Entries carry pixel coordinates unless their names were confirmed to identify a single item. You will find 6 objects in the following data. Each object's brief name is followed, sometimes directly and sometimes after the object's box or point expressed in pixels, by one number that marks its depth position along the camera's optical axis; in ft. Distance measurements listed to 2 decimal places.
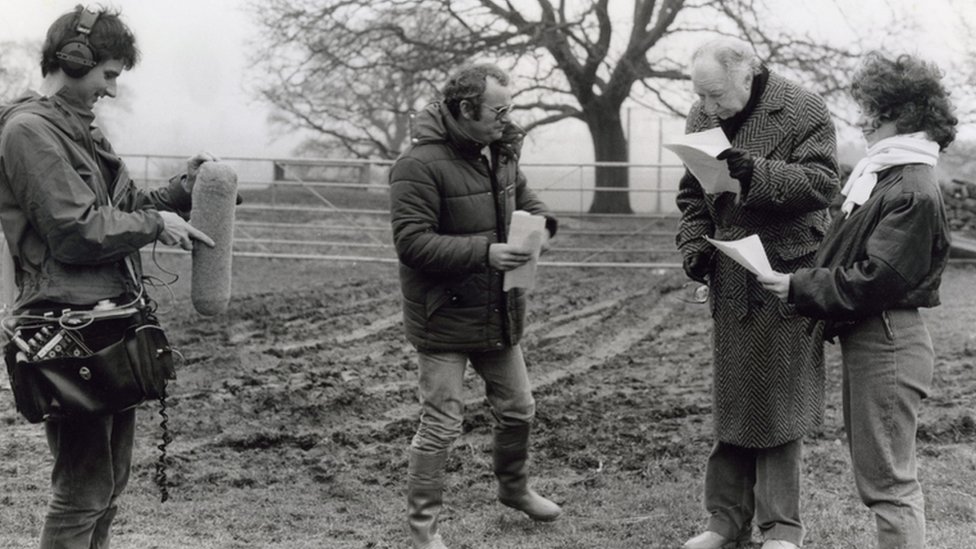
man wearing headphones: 10.21
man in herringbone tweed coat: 12.38
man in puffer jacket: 13.26
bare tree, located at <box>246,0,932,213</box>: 59.11
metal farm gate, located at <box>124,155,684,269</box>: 45.42
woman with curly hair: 10.79
